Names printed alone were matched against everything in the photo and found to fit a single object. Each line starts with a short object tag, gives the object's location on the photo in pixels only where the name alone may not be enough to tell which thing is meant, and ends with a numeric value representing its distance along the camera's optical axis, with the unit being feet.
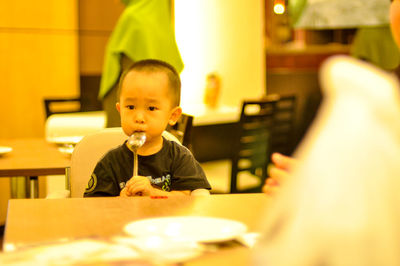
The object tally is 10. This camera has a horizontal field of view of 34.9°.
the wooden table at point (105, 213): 3.55
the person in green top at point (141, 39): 10.91
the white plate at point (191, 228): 3.46
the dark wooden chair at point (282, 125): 16.29
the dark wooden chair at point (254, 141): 13.03
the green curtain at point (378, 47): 14.75
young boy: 6.16
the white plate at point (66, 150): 8.40
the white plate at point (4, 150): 8.34
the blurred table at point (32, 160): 7.32
